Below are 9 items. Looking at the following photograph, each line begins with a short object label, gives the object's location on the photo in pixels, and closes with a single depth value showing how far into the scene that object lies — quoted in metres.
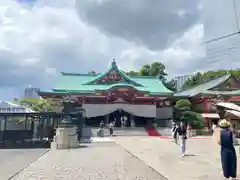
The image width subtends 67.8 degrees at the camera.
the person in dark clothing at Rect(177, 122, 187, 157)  7.85
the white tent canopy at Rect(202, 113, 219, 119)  20.65
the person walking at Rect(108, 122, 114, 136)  17.32
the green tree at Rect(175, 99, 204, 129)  18.95
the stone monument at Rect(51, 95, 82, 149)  9.59
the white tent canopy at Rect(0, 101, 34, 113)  16.84
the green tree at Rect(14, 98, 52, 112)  23.13
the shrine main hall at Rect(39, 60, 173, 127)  20.74
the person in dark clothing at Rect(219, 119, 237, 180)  4.25
